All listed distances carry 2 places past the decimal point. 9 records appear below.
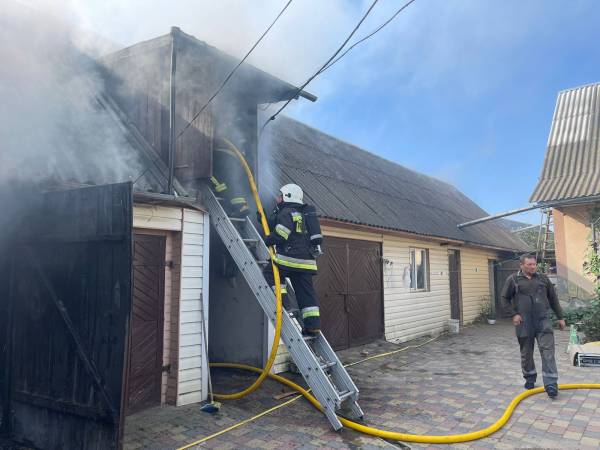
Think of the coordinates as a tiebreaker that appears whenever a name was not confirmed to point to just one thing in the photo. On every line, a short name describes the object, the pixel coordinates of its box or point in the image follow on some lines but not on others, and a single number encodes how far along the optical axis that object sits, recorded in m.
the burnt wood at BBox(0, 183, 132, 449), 3.60
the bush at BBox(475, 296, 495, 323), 14.90
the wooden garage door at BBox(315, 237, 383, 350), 8.45
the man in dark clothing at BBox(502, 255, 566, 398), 5.61
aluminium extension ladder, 4.74
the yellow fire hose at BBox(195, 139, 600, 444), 4.35
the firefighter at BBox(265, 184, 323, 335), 5.16
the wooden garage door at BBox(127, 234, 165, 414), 5.11
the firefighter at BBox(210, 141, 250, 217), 6.40
